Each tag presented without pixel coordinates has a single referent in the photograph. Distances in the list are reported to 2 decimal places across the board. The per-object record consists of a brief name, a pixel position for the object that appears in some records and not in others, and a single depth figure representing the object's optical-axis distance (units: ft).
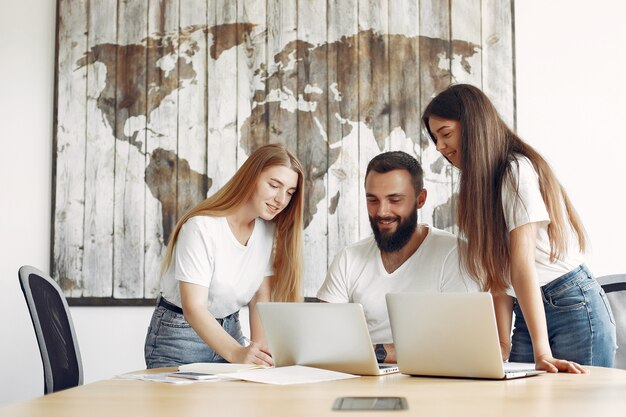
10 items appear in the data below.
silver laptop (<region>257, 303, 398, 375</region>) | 5.86
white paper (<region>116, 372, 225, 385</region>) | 5.52
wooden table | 4.07
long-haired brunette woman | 6.57
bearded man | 8.15
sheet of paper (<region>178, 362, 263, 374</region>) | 6.11
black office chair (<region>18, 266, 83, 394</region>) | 6.97
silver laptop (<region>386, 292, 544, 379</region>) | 5.34
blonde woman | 7.96
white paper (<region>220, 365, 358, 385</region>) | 5.42
